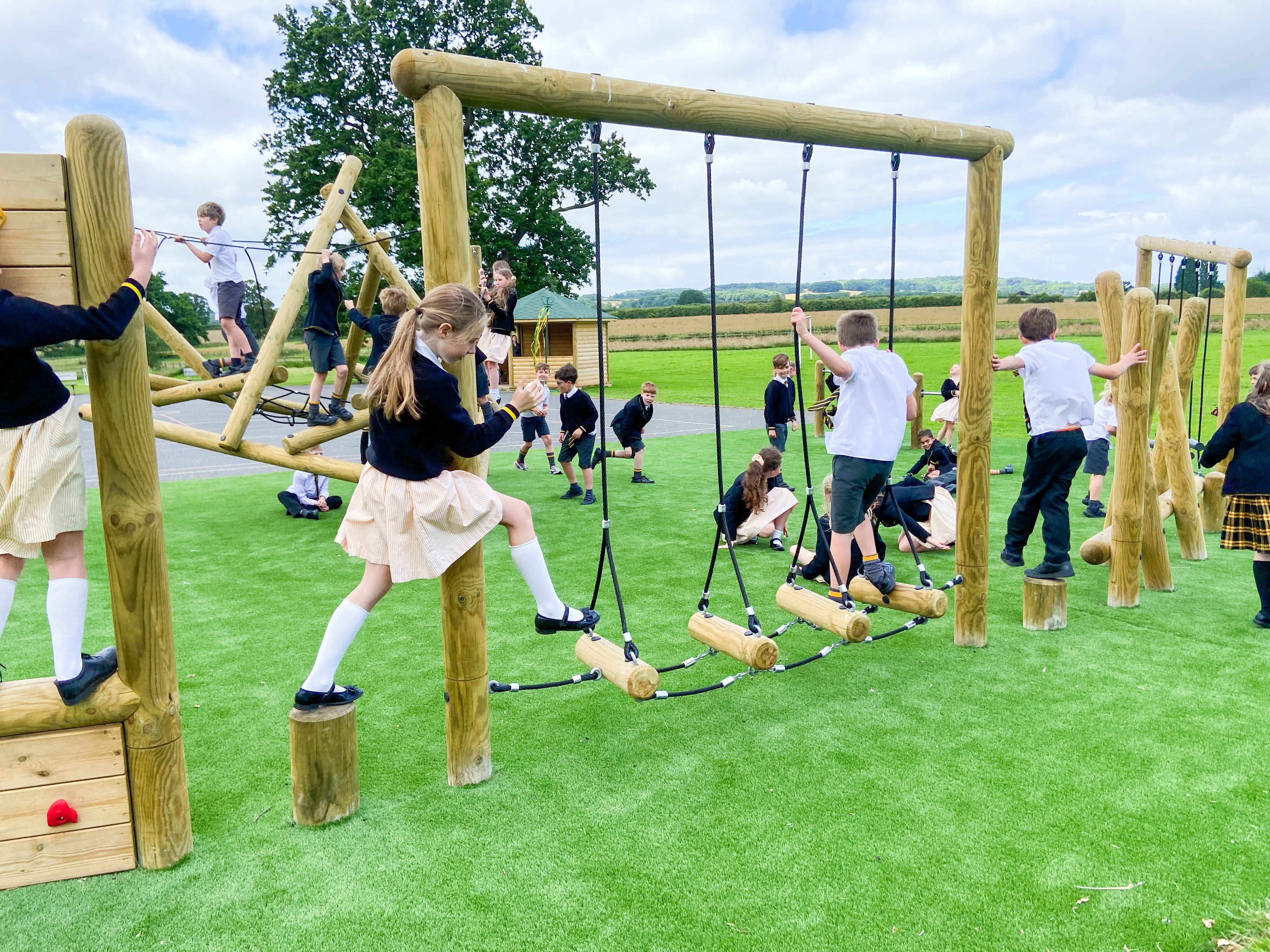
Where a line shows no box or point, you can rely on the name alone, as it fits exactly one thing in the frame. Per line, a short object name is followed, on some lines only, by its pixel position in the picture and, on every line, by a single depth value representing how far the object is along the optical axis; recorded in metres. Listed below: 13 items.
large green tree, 32.25
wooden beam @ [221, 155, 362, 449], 6.38
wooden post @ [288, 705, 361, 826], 3.18
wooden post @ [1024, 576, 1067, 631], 5.26
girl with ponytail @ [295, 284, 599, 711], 3.15
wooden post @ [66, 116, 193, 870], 2.77
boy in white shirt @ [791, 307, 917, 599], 4.50
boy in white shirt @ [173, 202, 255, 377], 8.10
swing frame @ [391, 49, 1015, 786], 3.24
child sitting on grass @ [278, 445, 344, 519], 9.28
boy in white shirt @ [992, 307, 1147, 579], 5.70
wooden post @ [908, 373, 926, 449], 13.70
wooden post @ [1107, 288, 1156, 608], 5.65
